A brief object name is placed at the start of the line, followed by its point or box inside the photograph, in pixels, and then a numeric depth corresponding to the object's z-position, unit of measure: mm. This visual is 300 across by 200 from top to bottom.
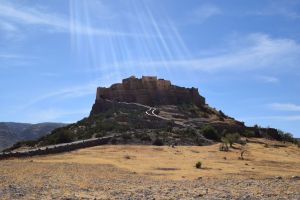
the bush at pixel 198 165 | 23220
